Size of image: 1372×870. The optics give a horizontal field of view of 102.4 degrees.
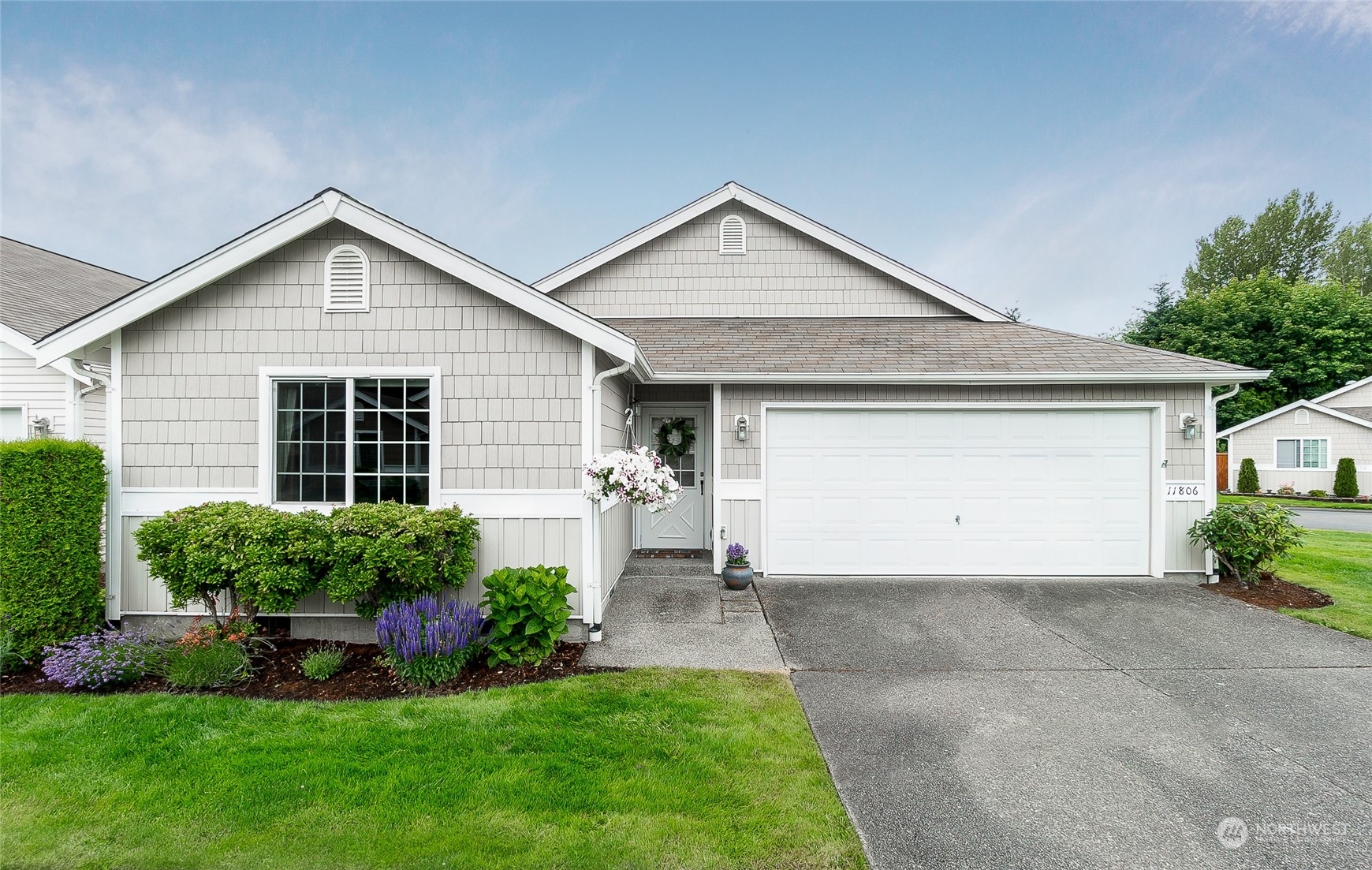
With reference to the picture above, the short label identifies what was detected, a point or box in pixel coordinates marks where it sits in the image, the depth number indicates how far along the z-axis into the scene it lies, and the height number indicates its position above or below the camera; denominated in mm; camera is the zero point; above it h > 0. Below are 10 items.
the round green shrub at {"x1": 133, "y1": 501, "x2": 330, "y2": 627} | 4613 -1022
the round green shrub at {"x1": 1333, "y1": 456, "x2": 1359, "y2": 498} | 18797 -1448
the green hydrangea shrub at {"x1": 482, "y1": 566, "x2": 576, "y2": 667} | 4555 -1522
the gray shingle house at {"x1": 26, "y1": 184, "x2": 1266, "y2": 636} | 5320 +376
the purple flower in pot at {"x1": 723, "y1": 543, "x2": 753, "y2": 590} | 6801 -1668
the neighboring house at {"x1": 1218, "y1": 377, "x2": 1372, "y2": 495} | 19391 -110
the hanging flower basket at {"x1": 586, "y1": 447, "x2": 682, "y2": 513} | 5133 -428
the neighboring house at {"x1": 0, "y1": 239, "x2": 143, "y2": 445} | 6622 +760
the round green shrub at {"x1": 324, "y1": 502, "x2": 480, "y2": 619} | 4543 -1015
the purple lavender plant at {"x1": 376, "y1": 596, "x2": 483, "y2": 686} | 4344 -1653
